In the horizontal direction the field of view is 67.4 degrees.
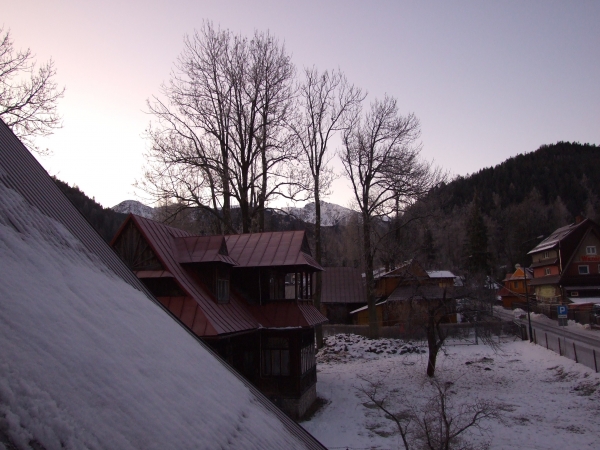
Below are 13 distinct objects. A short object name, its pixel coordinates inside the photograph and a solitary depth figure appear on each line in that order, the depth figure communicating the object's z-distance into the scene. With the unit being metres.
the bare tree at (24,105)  15.46
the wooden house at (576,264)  46.94
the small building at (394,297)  33.72
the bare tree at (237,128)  24.25
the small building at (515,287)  58.45
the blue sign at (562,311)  34.75
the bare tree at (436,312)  22.03
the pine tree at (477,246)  64.12
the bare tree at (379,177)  30.41
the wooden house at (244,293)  14.13
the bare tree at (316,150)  28.89
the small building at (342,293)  40.97
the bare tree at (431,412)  8.90
